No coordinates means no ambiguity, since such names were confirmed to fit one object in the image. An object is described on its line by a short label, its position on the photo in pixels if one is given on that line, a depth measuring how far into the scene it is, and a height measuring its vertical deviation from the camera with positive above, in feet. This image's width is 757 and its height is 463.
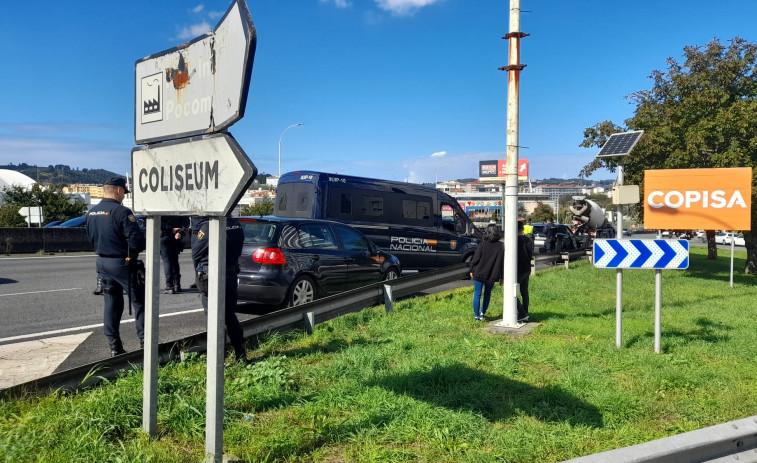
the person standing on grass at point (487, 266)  29.01 -1.99
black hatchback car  28.45 -1.86
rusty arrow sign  9.75 +2.56
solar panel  28.48 +4.08
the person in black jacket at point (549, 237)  97.55 -1.93
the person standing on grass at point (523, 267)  29.35 -2.06
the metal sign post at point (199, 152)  9.96 +1.30
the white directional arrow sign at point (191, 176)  10.04 +0.86
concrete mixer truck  118.37 -0.33
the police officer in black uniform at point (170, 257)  38.17 -2.16
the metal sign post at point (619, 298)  23.34 -2.91
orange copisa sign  41.24 +1.83
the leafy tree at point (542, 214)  395.75 +7.82
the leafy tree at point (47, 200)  156.46 +5.88
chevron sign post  22.58 -1.08
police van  48.19 +1.05
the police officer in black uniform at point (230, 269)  19.06 -1.51
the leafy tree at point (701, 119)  61.57 +11.84
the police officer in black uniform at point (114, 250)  19.79 -0.90
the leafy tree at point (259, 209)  157.17 +3.92
